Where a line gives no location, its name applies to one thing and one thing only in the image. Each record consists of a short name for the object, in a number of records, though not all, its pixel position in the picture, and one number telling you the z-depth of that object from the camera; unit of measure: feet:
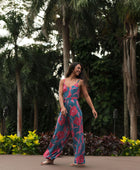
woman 15.84
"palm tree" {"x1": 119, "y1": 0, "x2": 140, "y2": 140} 54.19
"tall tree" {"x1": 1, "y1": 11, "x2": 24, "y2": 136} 57.06
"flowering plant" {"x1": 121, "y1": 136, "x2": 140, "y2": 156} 23.31
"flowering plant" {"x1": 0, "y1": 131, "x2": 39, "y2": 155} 22.52
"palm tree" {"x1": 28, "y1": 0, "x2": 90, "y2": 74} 48.03
